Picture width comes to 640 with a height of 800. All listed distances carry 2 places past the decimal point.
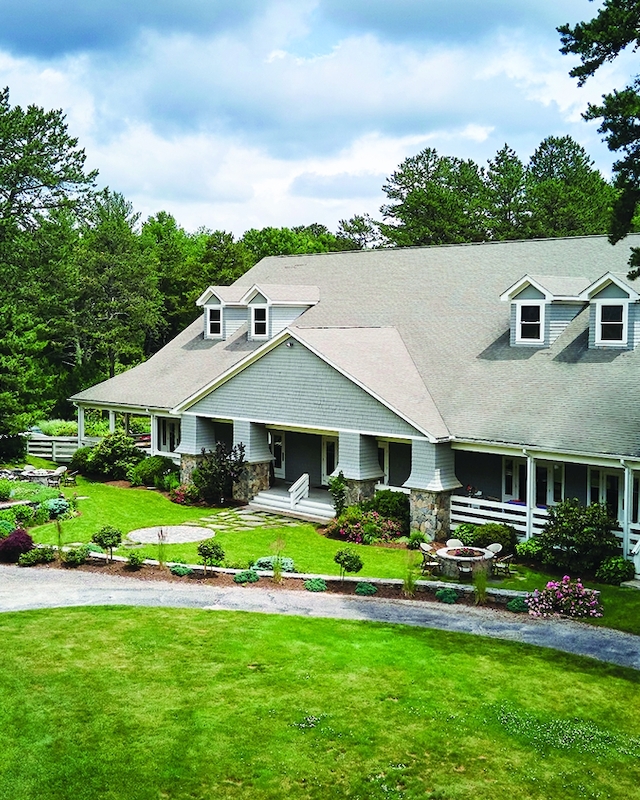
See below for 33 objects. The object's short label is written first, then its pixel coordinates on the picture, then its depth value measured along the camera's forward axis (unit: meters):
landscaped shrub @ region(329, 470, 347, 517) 26.91
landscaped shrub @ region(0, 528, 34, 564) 21.88
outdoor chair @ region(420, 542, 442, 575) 21.00
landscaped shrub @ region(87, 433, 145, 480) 34.59
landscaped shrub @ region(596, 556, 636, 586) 20.58
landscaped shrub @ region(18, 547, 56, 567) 21.55
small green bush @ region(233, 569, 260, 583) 20.20
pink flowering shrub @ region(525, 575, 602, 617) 18.06
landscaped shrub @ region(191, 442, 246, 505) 29.67
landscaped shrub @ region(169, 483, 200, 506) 30.28
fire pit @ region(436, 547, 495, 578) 20.17
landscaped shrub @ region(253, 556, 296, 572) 20.84
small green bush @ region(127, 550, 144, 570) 21.02
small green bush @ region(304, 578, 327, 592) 19.61
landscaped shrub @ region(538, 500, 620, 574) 21.27
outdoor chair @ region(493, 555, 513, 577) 21.23
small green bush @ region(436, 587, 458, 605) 18.89
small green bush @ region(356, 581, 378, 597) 19.44
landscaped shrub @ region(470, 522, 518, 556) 23.12
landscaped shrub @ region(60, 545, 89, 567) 21.47
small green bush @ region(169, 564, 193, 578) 20.61
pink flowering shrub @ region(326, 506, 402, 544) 25.03
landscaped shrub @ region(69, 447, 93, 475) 35.38
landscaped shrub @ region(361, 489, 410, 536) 25.61
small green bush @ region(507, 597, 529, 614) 18.30
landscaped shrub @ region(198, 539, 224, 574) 20.86
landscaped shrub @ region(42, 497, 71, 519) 26.61
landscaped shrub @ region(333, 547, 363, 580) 20.14
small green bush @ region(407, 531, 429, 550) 24.12
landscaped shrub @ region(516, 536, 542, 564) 22.34
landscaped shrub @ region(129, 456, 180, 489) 33.07
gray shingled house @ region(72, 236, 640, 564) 23.86
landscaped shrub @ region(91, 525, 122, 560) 21.67
